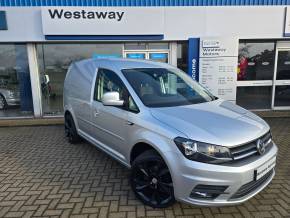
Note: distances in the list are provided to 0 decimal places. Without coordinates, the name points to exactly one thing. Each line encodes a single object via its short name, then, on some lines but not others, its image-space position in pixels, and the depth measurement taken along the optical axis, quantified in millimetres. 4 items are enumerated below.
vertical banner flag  7675
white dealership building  7555
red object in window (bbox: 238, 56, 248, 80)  8797
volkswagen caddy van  2670
